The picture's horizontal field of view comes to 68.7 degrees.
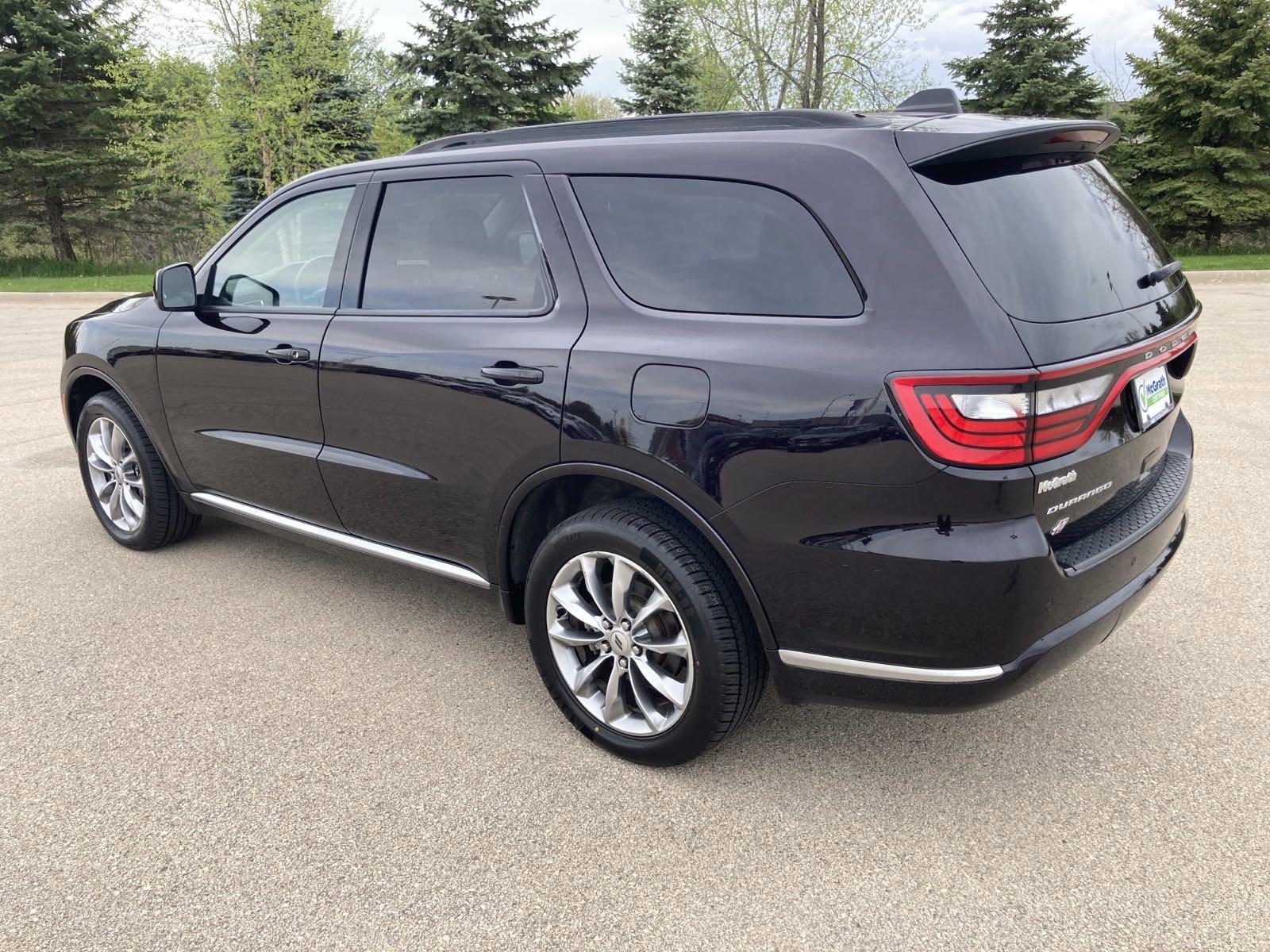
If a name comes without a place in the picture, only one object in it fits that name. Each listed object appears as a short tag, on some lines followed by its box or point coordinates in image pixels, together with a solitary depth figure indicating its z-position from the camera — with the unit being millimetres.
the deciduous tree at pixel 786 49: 20344
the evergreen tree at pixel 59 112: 27328
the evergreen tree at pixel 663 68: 25016
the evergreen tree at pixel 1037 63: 24188
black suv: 2129
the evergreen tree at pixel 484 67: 23844
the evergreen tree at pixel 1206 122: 22406
